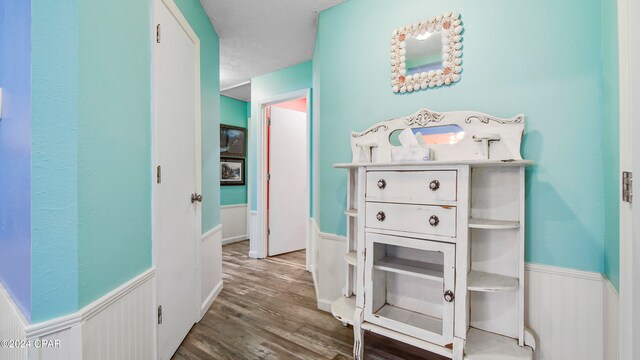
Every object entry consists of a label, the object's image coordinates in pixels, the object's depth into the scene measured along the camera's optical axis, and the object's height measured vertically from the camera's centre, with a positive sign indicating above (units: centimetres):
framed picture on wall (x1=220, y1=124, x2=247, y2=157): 443 +66
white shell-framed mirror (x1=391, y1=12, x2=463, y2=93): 160 +79
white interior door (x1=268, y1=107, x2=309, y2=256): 361 -3
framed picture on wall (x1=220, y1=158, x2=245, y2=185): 445 +15
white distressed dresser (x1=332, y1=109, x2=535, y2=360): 131 -31
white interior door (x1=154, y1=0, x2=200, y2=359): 149 +0
